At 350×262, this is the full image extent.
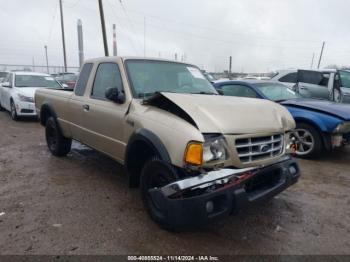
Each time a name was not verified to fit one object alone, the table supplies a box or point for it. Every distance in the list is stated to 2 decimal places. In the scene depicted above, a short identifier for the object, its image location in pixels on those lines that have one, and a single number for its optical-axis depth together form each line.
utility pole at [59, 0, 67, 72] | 31.08
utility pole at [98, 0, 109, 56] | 17.73
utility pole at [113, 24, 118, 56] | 25.23
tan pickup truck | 2.66
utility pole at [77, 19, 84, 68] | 27.17
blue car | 5.36
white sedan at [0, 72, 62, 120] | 9.54
